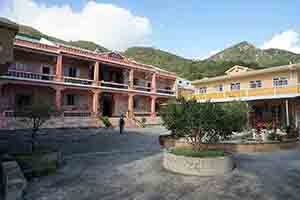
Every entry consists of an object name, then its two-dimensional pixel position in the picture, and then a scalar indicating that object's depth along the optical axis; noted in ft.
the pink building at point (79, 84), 62.39
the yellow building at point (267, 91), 61.11
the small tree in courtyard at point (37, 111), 26.50
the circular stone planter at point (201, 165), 20.99
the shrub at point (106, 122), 71.26
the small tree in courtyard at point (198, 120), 22.89
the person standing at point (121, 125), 61.93
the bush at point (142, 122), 80.77
